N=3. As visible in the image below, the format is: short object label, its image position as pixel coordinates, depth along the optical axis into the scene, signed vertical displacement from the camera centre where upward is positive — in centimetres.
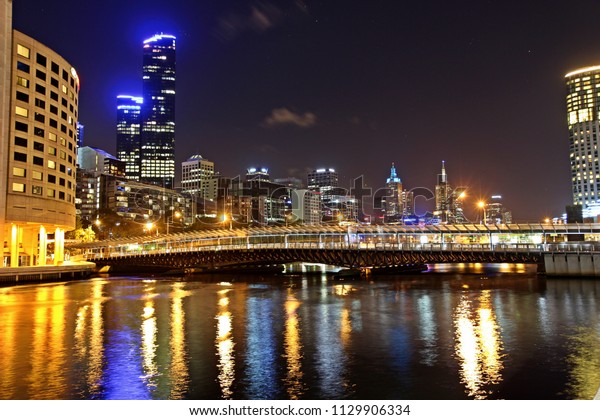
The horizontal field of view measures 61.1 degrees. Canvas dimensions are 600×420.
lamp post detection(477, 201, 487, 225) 9304 +786
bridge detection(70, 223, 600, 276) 7900 -14
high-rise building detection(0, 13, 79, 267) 8731 +2170
